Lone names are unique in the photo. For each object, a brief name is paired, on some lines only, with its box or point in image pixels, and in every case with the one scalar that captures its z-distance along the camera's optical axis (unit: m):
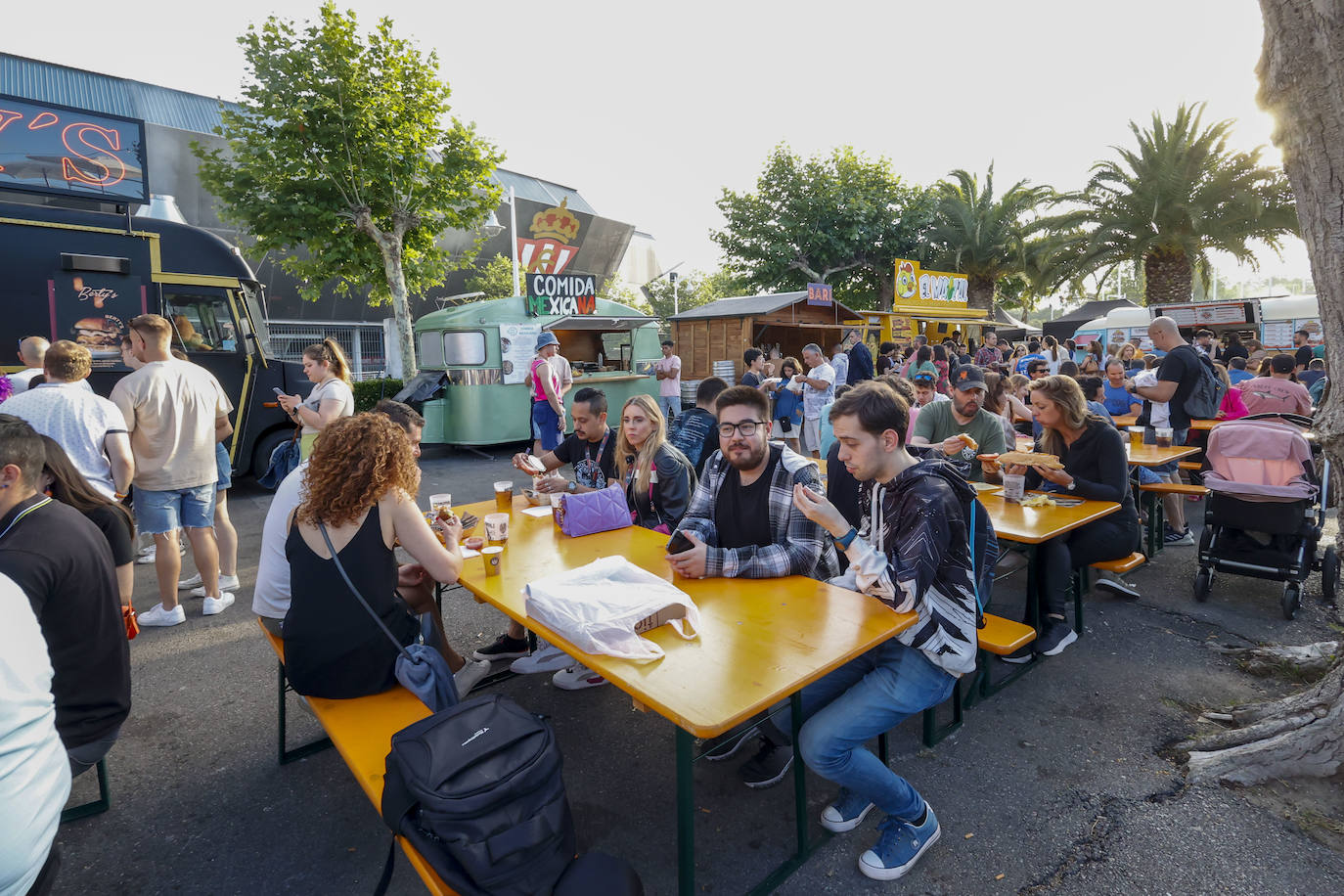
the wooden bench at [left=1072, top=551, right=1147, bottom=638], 3.96
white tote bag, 2.06
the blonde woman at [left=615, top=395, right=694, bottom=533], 3.76
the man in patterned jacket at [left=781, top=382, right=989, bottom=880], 2.21
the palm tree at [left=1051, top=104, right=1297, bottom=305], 14.80
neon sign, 6.71
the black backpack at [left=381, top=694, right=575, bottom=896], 1.60
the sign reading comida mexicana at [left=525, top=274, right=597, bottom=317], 11.52
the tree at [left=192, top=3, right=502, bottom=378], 10.62
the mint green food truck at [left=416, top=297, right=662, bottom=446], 10.98
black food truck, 6.44
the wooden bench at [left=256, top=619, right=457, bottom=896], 2.01
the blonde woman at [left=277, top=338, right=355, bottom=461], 5.17
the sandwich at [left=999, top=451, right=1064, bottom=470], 4.09
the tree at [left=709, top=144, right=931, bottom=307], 24.28
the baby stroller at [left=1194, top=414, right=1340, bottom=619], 4.14
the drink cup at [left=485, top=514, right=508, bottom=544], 3.26
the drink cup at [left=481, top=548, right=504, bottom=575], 2.86
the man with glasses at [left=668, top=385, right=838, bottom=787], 2.72
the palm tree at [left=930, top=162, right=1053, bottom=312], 23.72
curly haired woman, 2.32
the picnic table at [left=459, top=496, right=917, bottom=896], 1.79
